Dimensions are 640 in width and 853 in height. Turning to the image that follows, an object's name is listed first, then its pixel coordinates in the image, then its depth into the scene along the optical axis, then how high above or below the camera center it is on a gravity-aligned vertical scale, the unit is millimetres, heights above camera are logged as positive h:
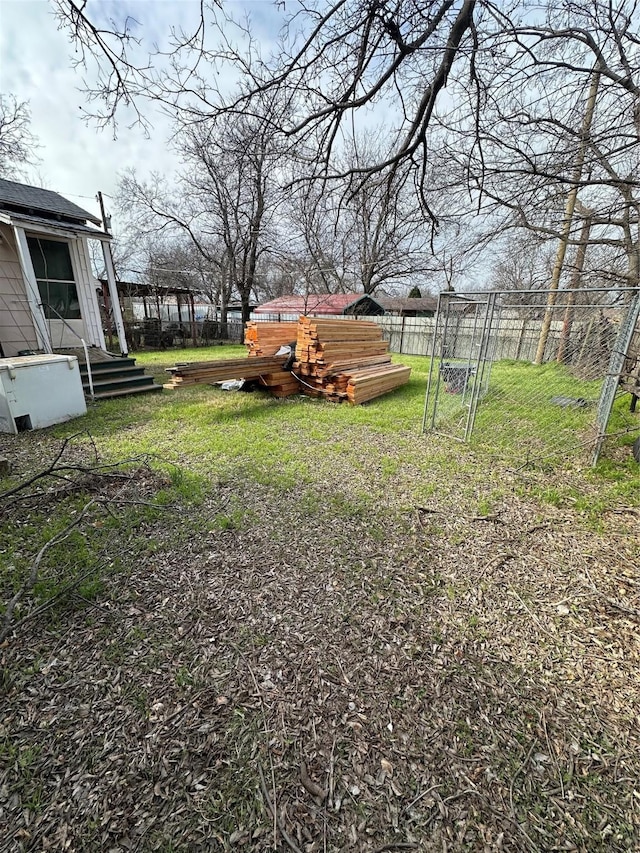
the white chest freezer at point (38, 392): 4484 -1026
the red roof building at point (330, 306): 19484 +588
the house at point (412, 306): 29719 +987
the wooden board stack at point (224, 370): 5082 -855
